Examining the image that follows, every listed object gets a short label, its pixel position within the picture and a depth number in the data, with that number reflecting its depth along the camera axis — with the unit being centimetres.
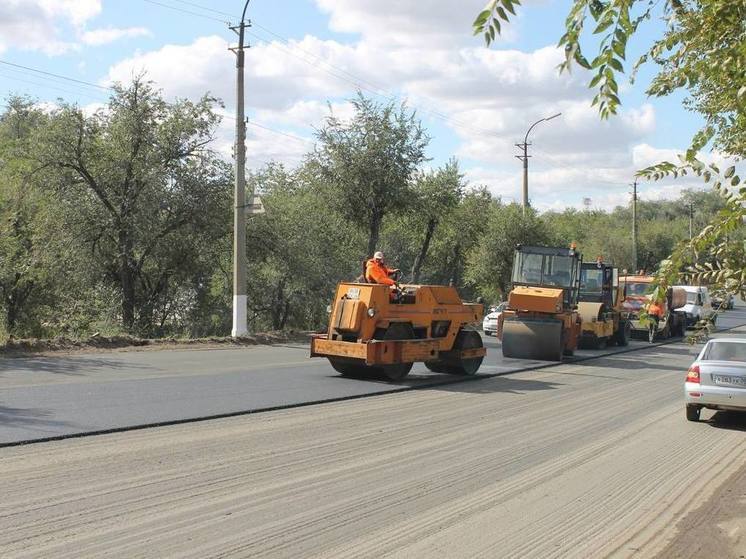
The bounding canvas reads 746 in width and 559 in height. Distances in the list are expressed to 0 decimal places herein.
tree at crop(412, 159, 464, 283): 3541
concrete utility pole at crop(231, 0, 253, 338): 2312
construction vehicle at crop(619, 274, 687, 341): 2993
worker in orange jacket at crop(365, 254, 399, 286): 1575
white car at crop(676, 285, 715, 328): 4007
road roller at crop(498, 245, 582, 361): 2106
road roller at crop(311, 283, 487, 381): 1529
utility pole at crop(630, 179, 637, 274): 6203
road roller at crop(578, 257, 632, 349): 2545
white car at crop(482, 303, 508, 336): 3306
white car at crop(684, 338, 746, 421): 1175
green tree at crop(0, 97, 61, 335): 2462
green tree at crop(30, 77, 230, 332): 2561
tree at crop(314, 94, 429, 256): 2892
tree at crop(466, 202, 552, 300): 4891
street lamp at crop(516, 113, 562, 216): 4441
